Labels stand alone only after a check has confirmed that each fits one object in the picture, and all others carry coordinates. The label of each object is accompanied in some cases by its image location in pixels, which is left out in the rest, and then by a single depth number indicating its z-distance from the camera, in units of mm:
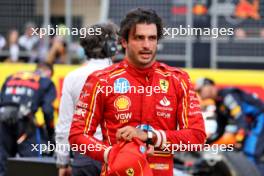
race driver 7631
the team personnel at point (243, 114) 16366
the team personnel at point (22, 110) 15011
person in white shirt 10322
